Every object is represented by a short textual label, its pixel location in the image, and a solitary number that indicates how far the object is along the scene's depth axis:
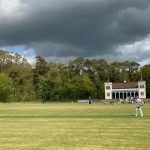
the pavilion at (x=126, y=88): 155.05
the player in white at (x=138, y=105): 40.13
